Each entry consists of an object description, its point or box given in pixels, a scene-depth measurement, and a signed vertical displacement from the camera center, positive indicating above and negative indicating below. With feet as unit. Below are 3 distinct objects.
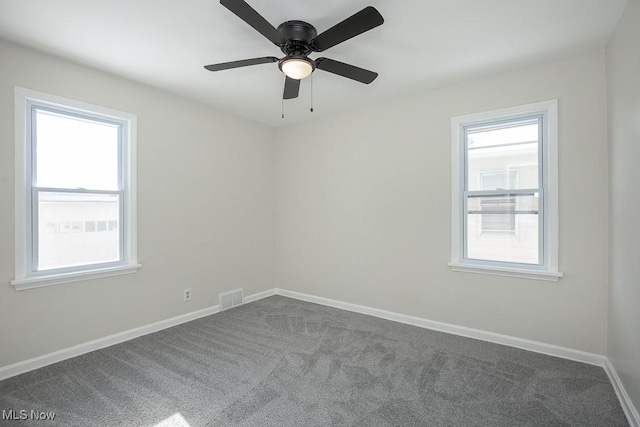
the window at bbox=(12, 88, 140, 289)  8.25 +0.68
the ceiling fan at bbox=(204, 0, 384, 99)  5.48 +3.56
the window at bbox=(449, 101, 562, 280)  9.14 +0.68
